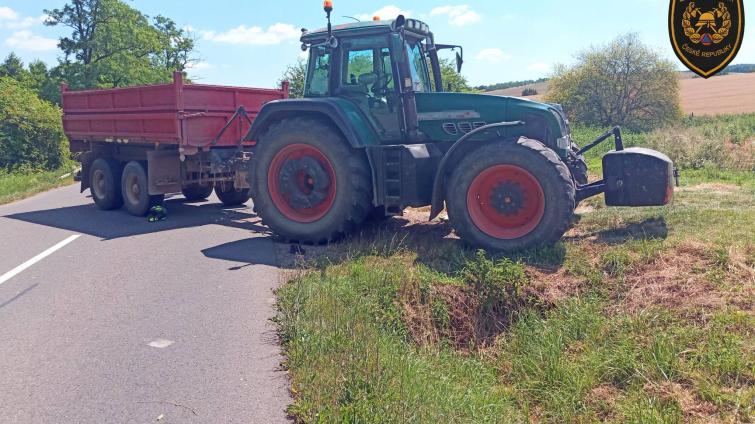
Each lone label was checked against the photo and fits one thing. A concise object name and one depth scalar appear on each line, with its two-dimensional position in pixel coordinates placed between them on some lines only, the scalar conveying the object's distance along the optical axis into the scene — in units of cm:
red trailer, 1020
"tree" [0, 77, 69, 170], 2417
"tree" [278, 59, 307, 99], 2623
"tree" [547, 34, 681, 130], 3084
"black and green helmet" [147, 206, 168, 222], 1078
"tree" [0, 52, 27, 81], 4142
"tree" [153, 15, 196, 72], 4644
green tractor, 677
